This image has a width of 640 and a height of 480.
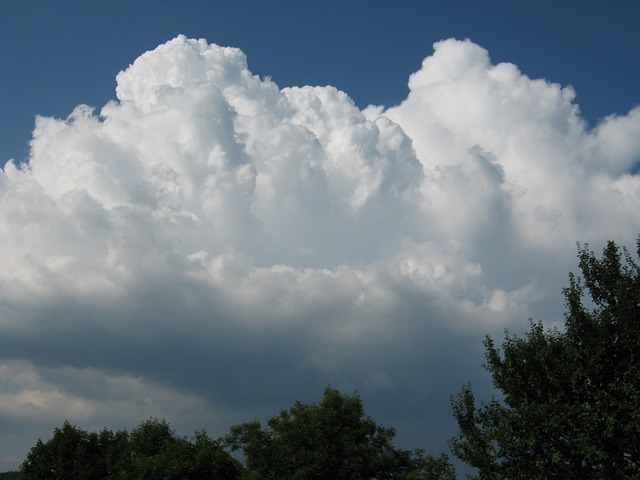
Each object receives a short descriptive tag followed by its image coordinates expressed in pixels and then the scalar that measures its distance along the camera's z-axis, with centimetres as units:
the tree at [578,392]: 3073
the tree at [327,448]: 5834
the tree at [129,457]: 6394
